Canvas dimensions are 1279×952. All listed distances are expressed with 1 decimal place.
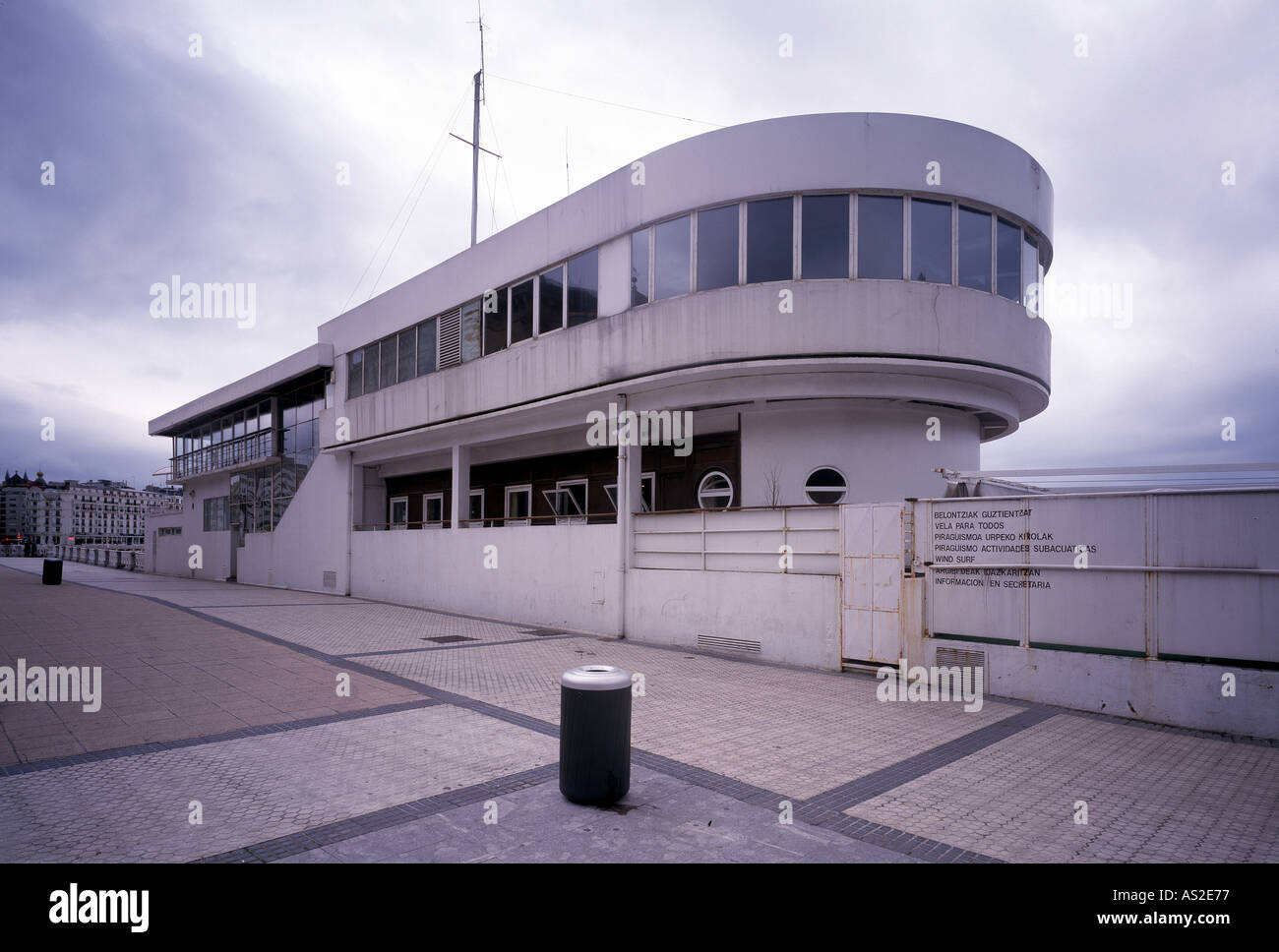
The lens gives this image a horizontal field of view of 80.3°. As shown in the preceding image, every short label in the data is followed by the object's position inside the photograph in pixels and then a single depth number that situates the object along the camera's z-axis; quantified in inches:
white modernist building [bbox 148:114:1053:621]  496.7
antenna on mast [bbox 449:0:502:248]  1010.1
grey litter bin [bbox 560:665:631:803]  215.9
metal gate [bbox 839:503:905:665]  419.2
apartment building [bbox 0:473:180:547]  7184.6
